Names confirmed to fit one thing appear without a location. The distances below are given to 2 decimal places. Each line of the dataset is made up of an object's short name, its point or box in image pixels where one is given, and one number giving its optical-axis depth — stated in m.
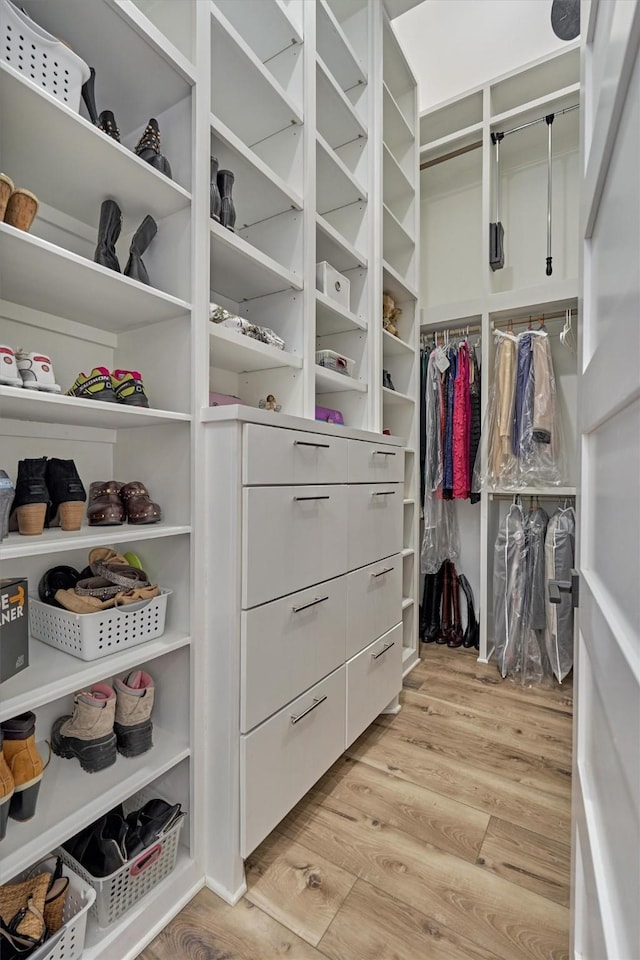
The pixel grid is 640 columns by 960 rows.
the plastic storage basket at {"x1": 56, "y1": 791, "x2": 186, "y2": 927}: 0.94
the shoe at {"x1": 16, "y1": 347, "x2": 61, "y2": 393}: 0.88
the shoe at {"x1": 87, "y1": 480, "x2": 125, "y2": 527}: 1.10
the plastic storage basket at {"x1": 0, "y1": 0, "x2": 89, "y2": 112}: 0.83
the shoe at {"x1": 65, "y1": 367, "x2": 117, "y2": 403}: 1.02
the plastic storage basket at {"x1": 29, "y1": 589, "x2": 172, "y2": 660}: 0.99
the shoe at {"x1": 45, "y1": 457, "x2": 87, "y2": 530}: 1.03
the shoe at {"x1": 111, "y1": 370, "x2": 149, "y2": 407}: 1.07
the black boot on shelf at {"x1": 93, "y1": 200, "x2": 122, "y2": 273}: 1.04
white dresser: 1.10
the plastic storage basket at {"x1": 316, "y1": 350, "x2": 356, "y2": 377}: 1.77
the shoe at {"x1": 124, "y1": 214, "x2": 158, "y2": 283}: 1.08
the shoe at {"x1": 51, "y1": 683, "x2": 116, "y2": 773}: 1.04
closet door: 0.42
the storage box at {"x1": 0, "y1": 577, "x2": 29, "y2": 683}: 0.87
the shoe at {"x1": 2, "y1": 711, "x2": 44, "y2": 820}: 0.88
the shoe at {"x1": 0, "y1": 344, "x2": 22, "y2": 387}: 0.81
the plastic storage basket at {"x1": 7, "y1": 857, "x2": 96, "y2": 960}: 0.80
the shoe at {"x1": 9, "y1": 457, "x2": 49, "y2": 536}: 0.93
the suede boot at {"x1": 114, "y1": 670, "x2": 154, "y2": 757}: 1.10
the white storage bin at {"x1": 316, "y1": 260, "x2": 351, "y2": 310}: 1.69
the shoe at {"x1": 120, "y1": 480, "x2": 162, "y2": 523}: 1.13
